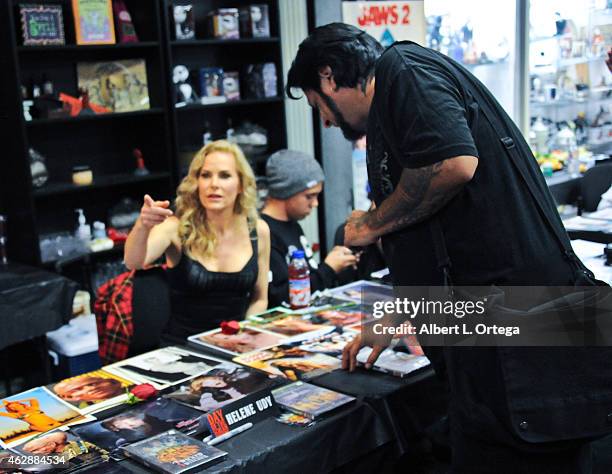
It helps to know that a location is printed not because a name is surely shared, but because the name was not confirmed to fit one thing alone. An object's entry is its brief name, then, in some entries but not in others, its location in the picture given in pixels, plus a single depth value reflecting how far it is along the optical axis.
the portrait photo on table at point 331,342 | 2.32
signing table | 1.69
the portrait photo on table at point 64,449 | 1.64
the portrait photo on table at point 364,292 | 2.78
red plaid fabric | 2.95
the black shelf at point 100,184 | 3.98
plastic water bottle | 2.78
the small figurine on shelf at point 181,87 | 4.49
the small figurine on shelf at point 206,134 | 4.78
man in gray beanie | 3.35
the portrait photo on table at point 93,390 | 1.98
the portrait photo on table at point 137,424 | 1.74
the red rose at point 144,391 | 1.97
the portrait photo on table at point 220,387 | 1.92
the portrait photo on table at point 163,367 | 2.13
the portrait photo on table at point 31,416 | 1.81
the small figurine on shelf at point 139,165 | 4.38
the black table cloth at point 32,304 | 3.34
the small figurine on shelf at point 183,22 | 4.40
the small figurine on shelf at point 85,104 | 4.17
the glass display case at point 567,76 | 5.95
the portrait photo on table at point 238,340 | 2.38
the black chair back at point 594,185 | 4.83
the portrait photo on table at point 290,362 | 2.14
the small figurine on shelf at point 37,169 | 4.00
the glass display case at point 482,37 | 5.48
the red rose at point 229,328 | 2.54
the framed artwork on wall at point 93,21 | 3.99
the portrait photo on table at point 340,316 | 2.60
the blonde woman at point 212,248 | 2.91
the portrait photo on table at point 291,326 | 2.52
